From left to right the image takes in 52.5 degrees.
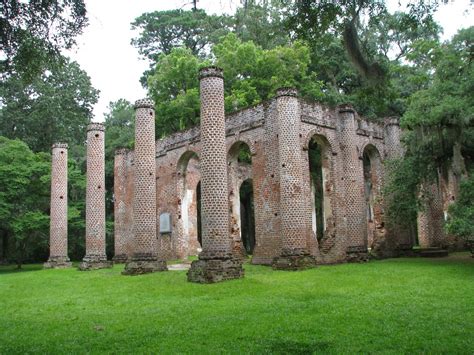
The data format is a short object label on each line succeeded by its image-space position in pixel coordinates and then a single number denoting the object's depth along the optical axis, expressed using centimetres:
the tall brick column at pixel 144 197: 1702
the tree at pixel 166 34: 3544
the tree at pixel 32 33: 720
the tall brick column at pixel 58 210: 2400
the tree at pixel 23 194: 2472
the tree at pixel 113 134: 3447
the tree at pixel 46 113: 3559
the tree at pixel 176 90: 2712
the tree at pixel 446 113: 1512
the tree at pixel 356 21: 758
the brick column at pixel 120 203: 2495
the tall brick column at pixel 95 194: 2205
